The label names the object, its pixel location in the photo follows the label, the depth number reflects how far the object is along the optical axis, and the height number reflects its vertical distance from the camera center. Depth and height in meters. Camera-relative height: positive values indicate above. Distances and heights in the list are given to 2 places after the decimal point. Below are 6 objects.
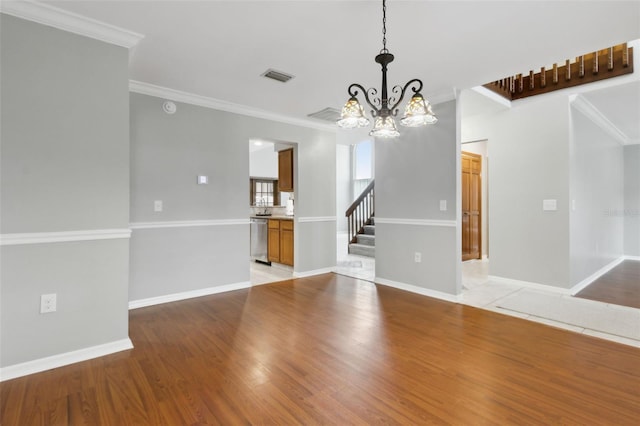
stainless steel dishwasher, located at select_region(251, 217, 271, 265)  6.27 -0.51
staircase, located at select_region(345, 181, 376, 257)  7.23 -0.09
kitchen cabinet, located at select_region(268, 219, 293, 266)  5.40 -0.48
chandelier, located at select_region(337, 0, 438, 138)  2.04 +0.68
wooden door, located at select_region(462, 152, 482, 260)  6.05 +0.18
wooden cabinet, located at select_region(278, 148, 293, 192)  5.39 +0.79
